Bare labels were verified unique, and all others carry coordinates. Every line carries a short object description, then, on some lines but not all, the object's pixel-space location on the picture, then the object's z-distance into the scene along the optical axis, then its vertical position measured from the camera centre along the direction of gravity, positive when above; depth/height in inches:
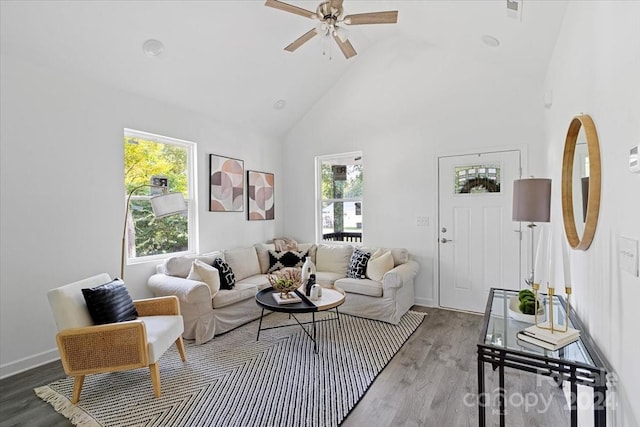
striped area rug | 84.3 -51.3
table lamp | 101.3 +3.0
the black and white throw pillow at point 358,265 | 166.1 -27.5
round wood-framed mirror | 61.0 +5.7
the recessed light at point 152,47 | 124.4 +63.0
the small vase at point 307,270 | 139.5 -25.1
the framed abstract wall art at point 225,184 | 176.7 +15.6
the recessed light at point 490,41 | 125.7 +65.9
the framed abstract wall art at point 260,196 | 201.0 +9.8
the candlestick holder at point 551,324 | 62.0 -22.2
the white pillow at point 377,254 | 168.5 -22.1
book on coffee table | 123.6 -33.2
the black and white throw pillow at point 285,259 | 186.2 -26.9
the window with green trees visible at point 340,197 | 202.1 +8.7
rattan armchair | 89.5 -36.0
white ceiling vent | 93.6 +58.7
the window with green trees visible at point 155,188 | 143.7 +11.3
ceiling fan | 103.1 +62.7
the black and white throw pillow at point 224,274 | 148.6 -28.1
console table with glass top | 52.1 -25.4
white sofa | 129.1 -34.0
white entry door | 155.3 -9.1
